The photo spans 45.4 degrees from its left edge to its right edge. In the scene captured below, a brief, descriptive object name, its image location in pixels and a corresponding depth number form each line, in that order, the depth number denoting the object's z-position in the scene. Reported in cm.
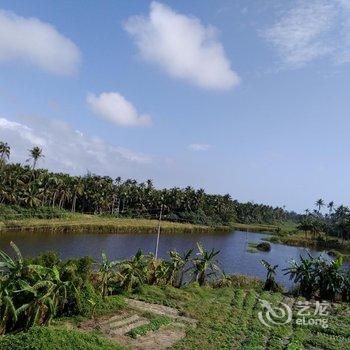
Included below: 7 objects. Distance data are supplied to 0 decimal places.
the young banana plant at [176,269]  2706
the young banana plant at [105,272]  2103
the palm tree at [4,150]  8068
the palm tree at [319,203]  17625
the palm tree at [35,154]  8569
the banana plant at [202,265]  2898
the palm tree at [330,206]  17362
